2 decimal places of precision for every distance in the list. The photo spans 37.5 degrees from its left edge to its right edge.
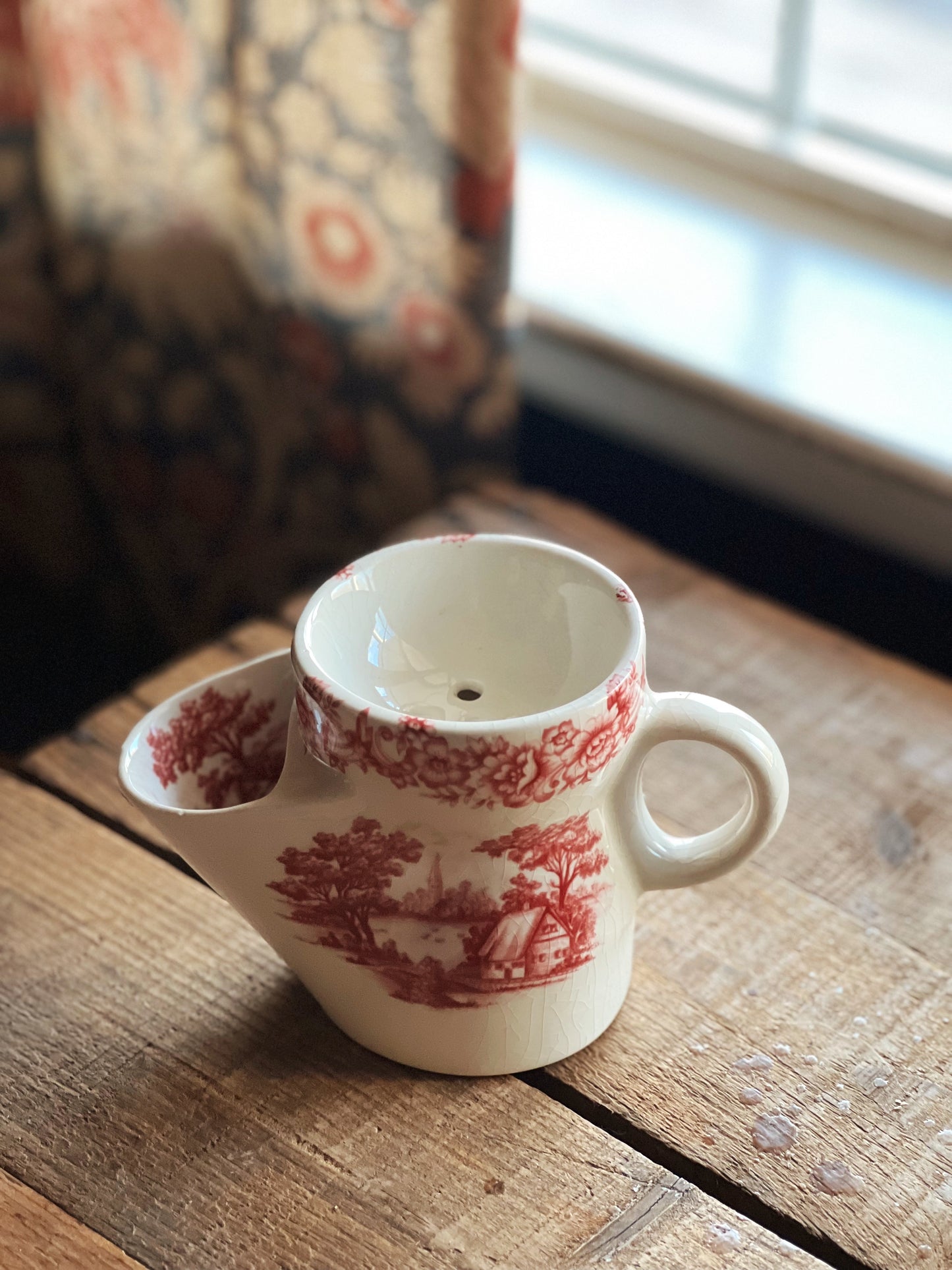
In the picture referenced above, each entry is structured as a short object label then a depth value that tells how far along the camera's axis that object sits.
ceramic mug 0.43
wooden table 0.44
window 1.03
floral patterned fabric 0.87
